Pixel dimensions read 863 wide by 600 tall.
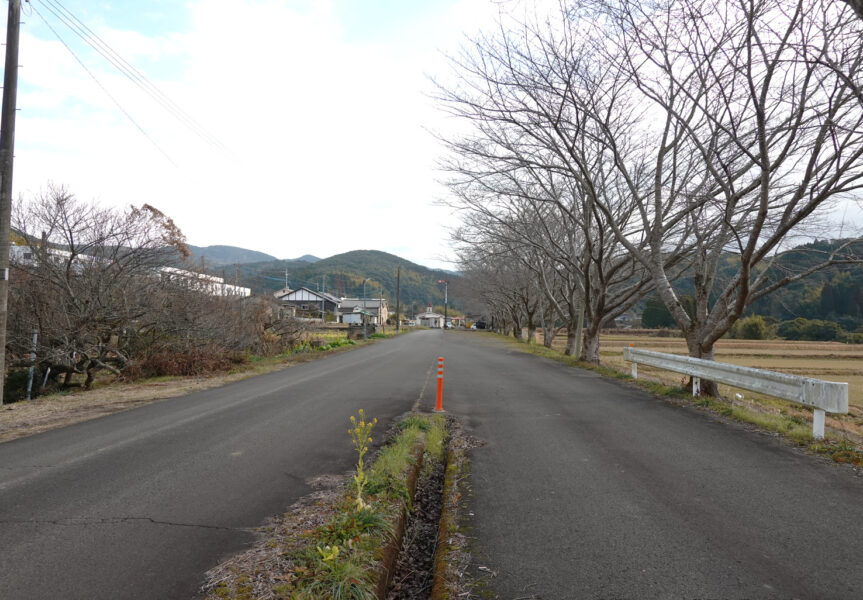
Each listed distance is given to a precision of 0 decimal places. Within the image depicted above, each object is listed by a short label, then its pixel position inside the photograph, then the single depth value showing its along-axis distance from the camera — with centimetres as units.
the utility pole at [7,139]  980
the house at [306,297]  7931
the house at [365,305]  9460
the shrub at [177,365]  1449
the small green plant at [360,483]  391
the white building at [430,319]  14488
